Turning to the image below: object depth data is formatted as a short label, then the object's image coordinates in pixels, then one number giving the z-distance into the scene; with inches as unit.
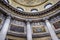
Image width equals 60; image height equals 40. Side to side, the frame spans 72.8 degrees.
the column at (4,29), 169.6
